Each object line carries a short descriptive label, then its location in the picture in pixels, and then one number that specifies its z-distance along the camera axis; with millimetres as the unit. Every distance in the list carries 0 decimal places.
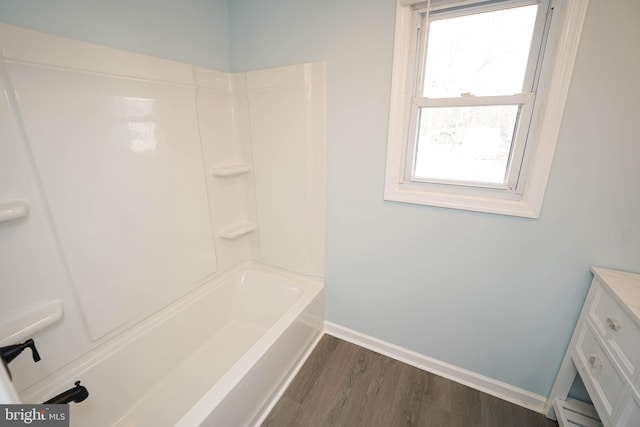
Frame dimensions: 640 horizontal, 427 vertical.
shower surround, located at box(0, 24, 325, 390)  977
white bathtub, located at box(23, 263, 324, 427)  1146
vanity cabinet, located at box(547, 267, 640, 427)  848
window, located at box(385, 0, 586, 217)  1075
